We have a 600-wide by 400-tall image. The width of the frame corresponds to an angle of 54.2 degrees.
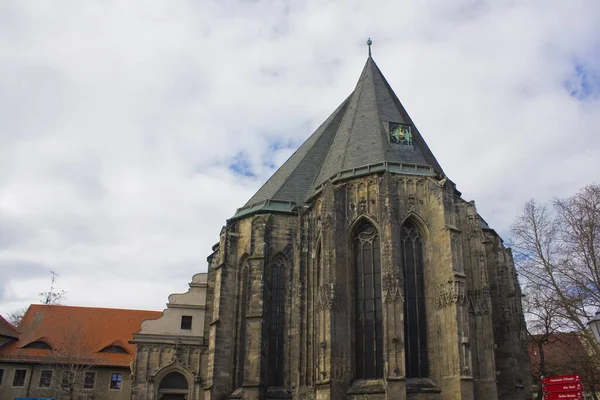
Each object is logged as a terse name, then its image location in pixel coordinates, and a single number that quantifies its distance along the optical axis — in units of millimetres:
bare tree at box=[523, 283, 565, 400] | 22000
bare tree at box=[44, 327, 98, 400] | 30344
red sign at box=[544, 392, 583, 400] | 16375
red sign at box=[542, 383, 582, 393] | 16453
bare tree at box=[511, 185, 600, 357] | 20047
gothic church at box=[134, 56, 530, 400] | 20672
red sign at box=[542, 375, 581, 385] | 16516
